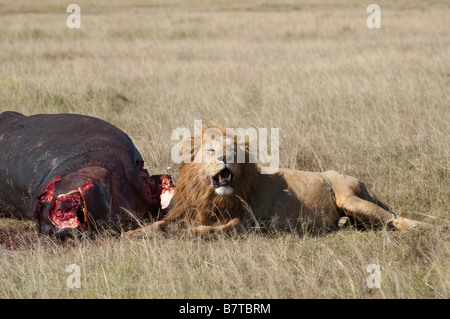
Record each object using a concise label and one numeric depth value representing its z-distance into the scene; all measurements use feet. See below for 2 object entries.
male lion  34.14
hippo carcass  31.24
